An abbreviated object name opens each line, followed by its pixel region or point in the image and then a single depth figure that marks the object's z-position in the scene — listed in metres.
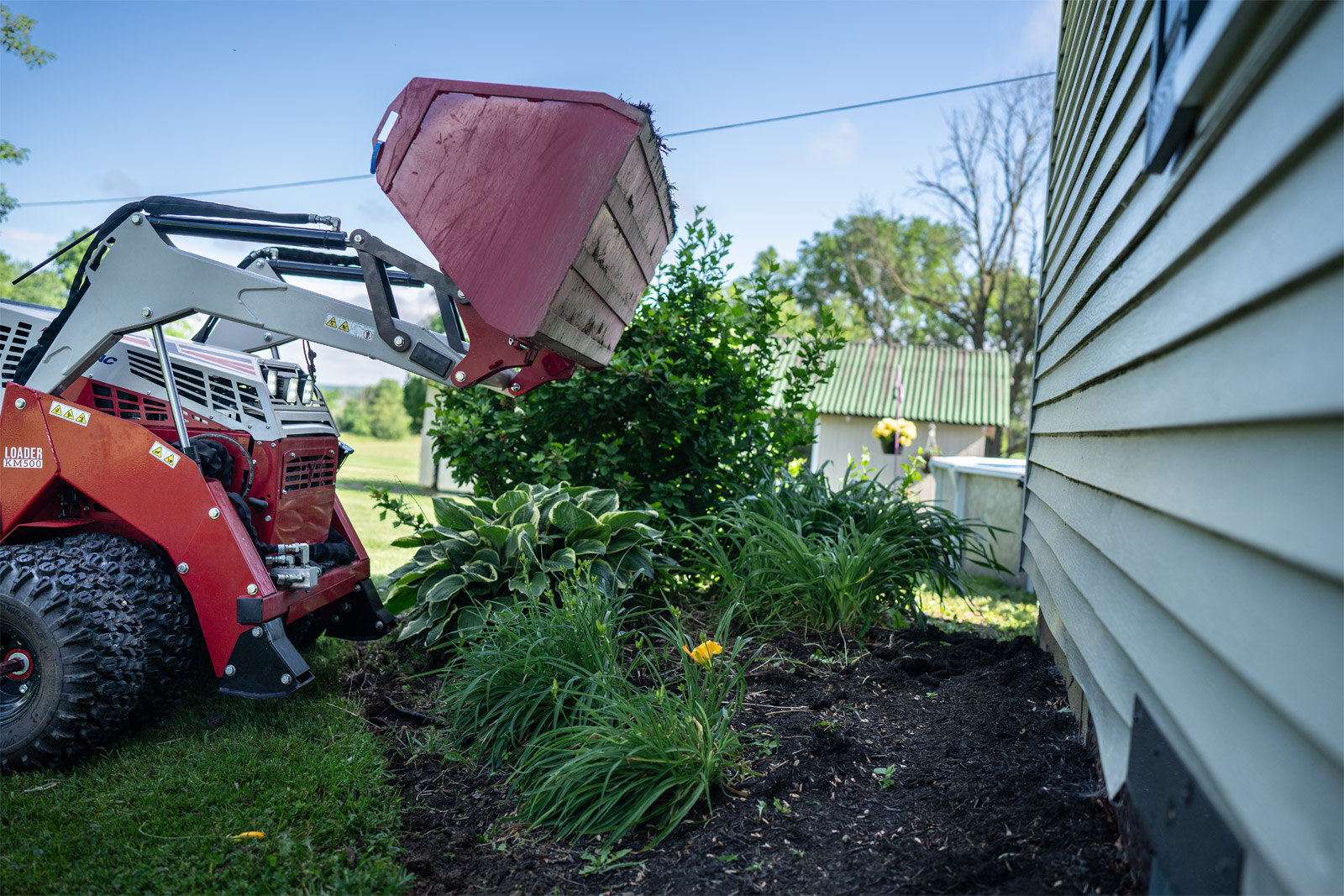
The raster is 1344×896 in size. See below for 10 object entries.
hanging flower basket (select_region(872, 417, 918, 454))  12.25
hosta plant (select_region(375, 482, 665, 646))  4.07
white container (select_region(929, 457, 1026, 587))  7.18
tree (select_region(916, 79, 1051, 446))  27.09
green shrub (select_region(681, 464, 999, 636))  4.09
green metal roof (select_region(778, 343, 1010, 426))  18.44
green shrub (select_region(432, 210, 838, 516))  5.30
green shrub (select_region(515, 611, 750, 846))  2.51
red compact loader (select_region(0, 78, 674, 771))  2.83
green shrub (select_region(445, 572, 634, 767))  3.07
